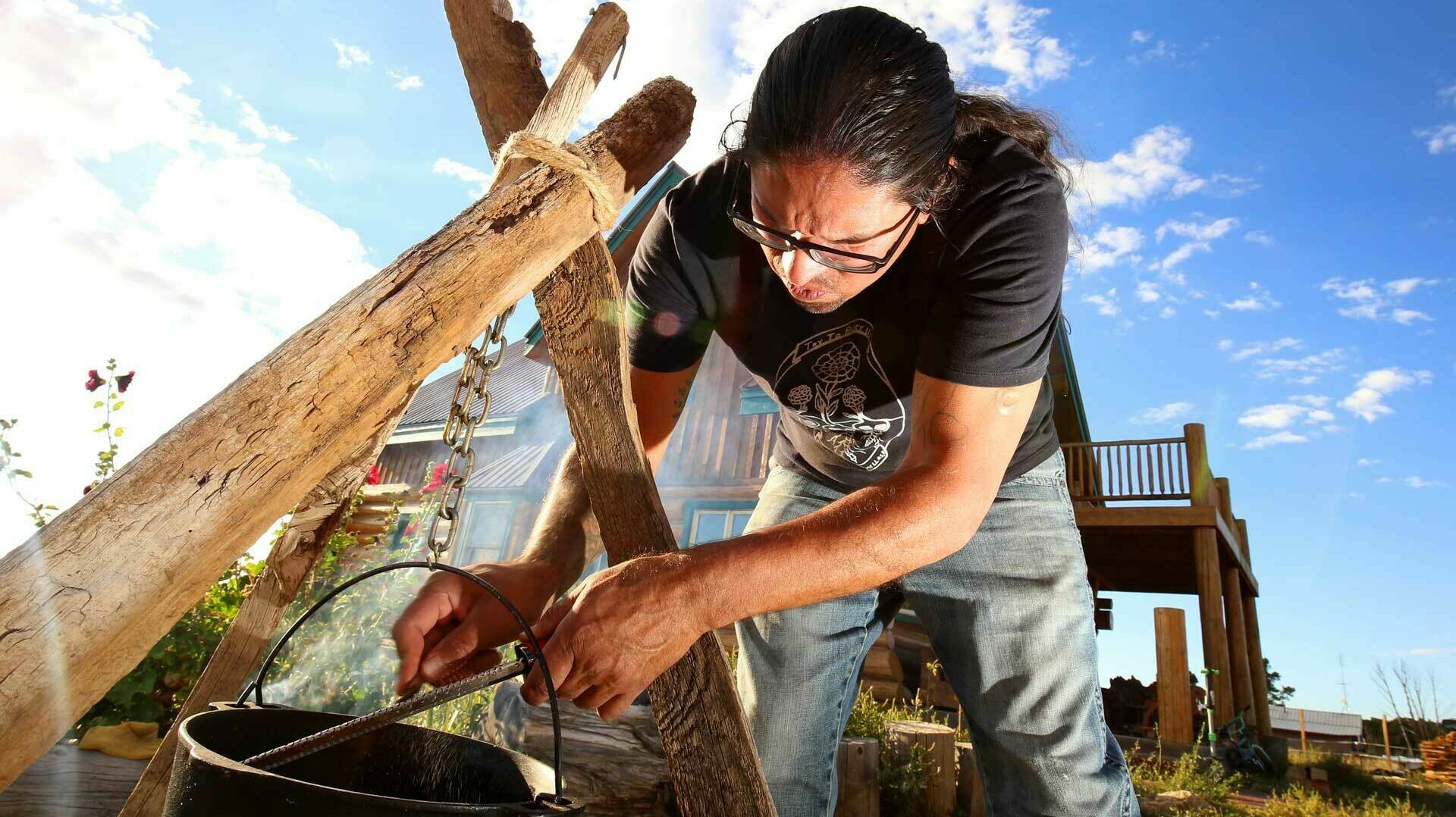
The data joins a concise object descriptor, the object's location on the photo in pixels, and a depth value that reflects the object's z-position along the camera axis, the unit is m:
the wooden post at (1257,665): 10.92
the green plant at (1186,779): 6.09
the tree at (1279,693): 26.77
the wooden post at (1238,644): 10.10
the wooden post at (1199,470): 9.24
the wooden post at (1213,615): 8.80
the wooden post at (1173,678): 8.14
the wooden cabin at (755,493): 9.12
